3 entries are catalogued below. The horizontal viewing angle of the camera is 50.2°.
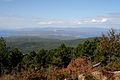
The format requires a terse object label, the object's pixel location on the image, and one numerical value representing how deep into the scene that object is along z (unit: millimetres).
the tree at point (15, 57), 25949
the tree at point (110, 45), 17815
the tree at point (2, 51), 26828
